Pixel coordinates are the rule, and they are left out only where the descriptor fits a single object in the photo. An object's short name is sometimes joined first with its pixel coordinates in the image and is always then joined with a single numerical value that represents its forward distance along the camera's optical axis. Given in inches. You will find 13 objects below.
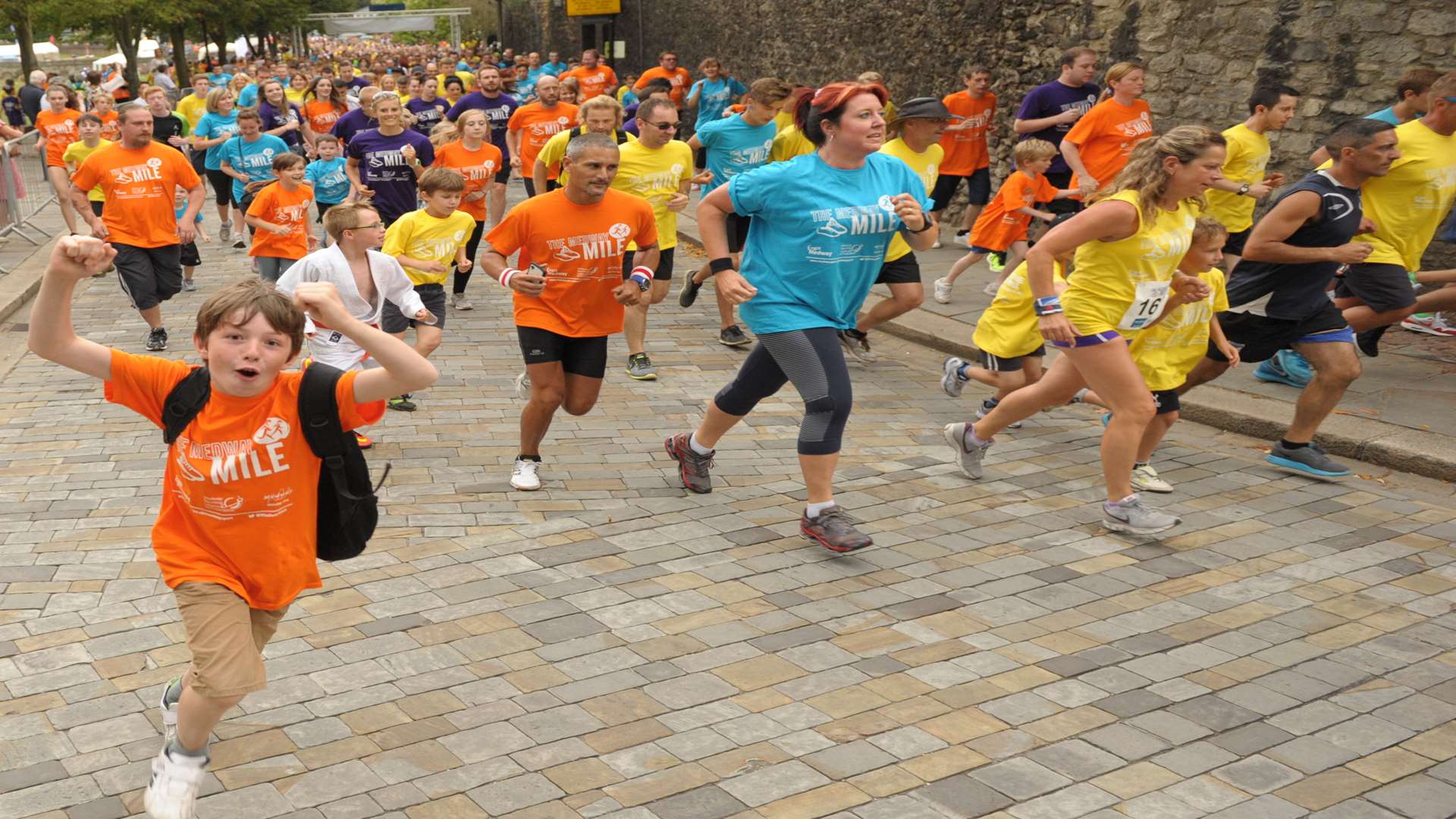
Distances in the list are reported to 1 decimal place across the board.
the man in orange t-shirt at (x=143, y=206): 400.5
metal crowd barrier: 603.8
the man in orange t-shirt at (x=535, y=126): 556.7
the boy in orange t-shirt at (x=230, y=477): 143.3
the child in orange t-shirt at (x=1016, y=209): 425.1
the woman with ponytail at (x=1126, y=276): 233.5
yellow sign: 1155.3
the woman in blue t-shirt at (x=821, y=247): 234.4
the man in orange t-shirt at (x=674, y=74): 892.0
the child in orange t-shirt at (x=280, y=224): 400.2
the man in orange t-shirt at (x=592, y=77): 845.5
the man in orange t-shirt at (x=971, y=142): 543.8
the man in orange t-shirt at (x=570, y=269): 265.3
